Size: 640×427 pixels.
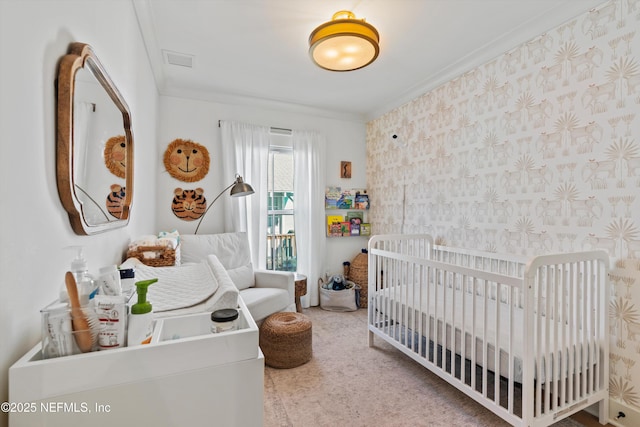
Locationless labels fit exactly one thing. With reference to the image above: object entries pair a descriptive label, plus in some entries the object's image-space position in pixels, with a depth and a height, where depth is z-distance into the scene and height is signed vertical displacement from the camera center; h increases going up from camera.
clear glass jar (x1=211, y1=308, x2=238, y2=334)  0.81 -0.31
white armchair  2.51 -0.59
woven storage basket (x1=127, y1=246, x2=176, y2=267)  1.63 -0.26
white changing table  0.59 -0.39
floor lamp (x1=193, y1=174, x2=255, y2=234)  2.69 +0.19
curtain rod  3.46 +0.94
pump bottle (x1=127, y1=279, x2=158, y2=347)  0.71 -0.27
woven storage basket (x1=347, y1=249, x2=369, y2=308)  3.59 -0.79
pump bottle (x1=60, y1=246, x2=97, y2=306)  0.68 -0.18
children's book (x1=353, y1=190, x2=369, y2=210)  3.91 +0.12
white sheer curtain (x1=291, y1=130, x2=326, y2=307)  3.58 +0.06
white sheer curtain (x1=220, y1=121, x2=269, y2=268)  3.21 +0.39
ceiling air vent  2.43 +1.28
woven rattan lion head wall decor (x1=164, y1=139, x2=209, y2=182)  3.04 +0.52
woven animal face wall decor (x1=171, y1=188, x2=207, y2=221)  3.06 +0.06
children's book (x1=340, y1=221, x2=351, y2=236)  3.83 -0.23
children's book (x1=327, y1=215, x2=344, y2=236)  3.78 -0.18
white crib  1.41 -0.69
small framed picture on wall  3.88 +0.53
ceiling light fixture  1.72 +1.03
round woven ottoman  2.18 -0.99
